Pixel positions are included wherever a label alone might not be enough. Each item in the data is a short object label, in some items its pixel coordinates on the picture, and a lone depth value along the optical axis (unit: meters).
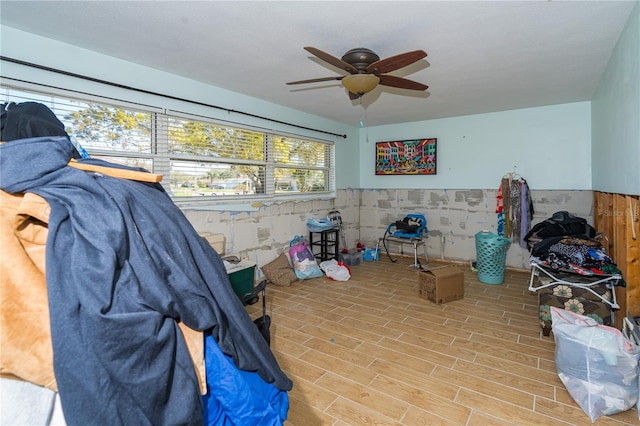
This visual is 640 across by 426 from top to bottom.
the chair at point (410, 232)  5.12
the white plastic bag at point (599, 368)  1.81
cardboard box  3.55
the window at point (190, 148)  2.72
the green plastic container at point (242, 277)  3.24
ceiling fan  2.17
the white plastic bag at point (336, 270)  4.52
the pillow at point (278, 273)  4.26
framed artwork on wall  5.45
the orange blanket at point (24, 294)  0.55
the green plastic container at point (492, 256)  4.22
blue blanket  0.58
